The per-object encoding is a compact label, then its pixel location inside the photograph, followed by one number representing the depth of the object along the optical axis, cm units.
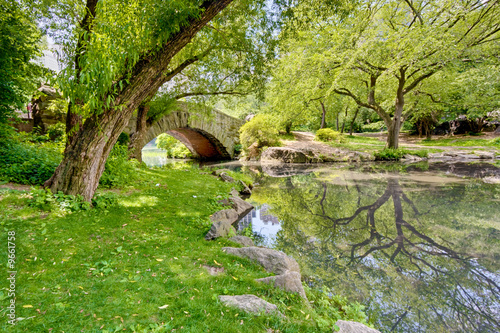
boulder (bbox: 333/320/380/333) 183
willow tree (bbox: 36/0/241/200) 316
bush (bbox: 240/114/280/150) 1827
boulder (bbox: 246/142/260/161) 1861
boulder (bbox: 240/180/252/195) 743
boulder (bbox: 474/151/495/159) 1473
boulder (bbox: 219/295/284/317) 193
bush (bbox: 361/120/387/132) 2598
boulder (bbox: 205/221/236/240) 351
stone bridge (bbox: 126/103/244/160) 1346
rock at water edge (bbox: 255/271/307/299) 232
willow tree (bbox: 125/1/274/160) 652
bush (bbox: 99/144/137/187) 556
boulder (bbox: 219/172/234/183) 812
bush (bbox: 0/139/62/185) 450
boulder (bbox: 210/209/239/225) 436
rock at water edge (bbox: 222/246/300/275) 276
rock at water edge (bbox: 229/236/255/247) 349
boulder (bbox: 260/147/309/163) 1577
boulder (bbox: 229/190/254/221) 537
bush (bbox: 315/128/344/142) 2006
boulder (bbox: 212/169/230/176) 953
